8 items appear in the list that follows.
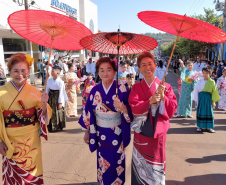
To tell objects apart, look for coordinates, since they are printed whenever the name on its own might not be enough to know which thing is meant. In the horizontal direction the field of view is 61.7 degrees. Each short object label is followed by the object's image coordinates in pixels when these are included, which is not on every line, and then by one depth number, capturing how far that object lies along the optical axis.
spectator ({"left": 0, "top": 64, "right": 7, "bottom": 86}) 8.70
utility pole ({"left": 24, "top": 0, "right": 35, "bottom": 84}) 9.91
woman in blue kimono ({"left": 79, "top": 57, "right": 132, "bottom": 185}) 2.33
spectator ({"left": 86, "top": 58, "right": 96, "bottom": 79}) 11.11
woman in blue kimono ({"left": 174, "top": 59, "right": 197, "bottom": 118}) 5.83
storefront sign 17.89
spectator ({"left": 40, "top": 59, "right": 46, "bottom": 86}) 11.73
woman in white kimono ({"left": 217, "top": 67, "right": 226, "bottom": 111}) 7.10
